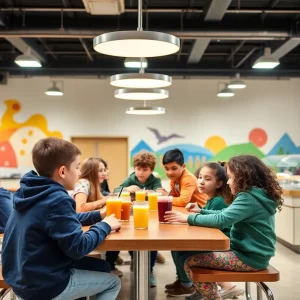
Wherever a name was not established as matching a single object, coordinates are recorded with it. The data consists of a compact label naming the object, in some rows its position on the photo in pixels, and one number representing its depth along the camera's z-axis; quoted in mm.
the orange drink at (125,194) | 2952
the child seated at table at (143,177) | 4051
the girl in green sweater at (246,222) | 2342
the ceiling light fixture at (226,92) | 8609
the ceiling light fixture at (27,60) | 6656
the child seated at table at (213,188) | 2824
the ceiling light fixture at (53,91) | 8617
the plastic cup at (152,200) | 3182
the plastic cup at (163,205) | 2438
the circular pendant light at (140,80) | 3041
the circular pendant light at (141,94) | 3527
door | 10367
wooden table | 1919
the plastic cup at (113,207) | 2420
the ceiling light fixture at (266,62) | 6531
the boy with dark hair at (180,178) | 3635
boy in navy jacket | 1759
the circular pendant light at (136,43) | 2229
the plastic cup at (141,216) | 2234
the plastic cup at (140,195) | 3232
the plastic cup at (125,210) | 2516
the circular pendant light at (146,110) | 4875
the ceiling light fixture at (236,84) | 8008
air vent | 4945
